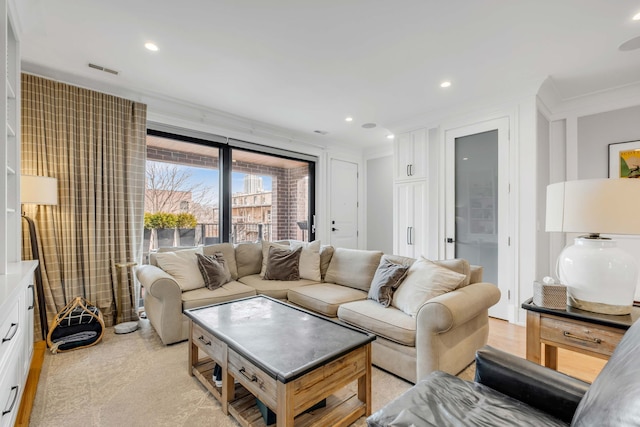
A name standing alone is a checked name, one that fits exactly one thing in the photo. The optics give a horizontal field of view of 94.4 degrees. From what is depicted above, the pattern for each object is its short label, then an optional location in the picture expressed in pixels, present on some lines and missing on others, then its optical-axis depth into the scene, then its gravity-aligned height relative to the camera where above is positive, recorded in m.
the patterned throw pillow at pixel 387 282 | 2.45 -0.58
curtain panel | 2.79 +0.28
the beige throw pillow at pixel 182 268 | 2.93 -0.54
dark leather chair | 0.81 -0.70
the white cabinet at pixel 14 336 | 1.26 -0.64
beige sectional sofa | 1.88 -0.76
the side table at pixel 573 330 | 1.36 -0.57
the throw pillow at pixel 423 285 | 2.15 -0.53
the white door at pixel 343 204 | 5.56 +0.20
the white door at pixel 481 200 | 3.40 +0.17
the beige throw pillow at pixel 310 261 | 3.44 -0.55
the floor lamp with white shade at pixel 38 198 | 2.41 +0.14
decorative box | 1.53 -0.43
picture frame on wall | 3.26 +0.61
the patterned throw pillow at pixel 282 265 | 3.42 -0.59
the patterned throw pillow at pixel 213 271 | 3.05 -0.60
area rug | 1.68 -1.16
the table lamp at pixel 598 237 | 1.34 -0.12
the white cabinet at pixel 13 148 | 2.12 +0.49
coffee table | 1.35 -0.76
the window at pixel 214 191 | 3.79 +0.34
